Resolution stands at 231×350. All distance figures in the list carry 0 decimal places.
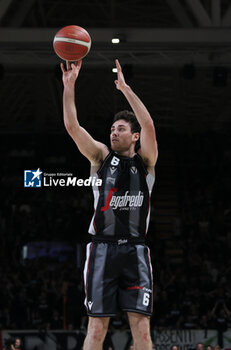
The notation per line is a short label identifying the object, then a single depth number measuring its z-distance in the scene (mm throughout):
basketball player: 12453
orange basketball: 14398
